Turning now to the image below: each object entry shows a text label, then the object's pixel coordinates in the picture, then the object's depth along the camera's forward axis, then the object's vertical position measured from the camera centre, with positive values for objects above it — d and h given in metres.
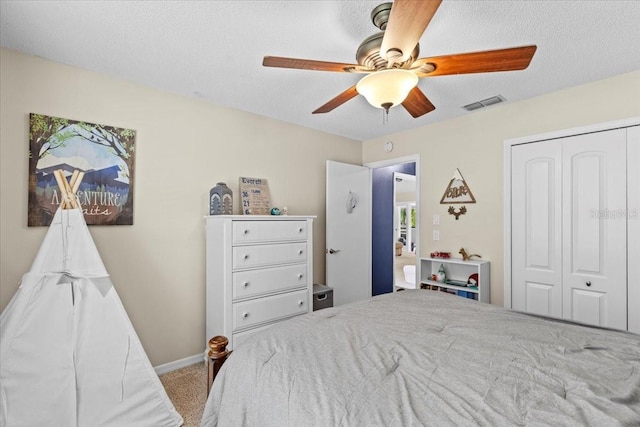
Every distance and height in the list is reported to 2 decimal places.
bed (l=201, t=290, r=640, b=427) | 0.93 -0.57
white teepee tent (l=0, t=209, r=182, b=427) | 1.78 -0.82
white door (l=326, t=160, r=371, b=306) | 3.80 -0.22
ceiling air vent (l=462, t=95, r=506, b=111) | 2.87 +1.05
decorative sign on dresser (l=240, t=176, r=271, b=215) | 3.13 +0.19
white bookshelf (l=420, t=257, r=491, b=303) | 3.04 -0.63
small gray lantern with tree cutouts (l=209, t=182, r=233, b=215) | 2.81 +0.13
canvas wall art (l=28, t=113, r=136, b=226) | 2.17 +0.36
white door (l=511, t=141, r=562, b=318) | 2.72 -0.12
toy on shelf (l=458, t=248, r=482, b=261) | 3.22 -0.42
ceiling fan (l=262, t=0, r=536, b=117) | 1.40 +0.74
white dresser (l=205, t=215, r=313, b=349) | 2.61 -0.52
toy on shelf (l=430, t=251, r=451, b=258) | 3.36 -0.43
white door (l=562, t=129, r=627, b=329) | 2.42 -0.11
